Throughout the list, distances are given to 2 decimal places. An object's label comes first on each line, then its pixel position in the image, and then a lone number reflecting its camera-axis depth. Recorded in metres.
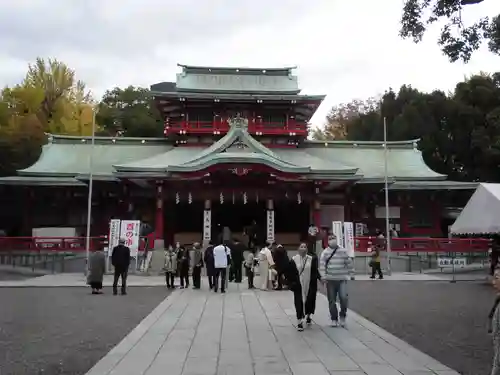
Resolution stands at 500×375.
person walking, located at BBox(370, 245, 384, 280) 20.81
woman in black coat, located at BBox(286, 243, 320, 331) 9.80
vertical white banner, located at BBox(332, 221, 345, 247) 21.69
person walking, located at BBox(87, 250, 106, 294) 15.84
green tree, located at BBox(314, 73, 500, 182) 36.88
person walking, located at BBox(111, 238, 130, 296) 15.80
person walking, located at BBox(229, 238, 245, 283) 18.45
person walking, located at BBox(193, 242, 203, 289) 16.95
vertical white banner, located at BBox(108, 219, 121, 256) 21.41
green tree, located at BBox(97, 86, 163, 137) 51.47
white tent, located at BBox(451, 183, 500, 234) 16.52
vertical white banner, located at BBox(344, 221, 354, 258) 21.70
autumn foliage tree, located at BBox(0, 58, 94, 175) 39.88
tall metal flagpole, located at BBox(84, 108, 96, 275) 21.98
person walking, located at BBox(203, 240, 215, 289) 16.19
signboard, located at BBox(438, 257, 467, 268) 21.91
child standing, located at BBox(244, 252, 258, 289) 17.36
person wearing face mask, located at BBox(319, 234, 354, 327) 10.11
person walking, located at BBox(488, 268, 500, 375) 5.62
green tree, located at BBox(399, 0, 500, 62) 9.24
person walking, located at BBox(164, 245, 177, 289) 17.09
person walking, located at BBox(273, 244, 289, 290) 15.44
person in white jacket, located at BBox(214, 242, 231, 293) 15.66
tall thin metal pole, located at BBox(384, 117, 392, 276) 22.30
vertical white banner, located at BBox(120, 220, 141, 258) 21.50
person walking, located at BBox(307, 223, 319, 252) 26.62
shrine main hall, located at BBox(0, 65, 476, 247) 27.28
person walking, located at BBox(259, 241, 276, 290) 16.97
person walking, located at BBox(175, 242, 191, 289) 17.40
